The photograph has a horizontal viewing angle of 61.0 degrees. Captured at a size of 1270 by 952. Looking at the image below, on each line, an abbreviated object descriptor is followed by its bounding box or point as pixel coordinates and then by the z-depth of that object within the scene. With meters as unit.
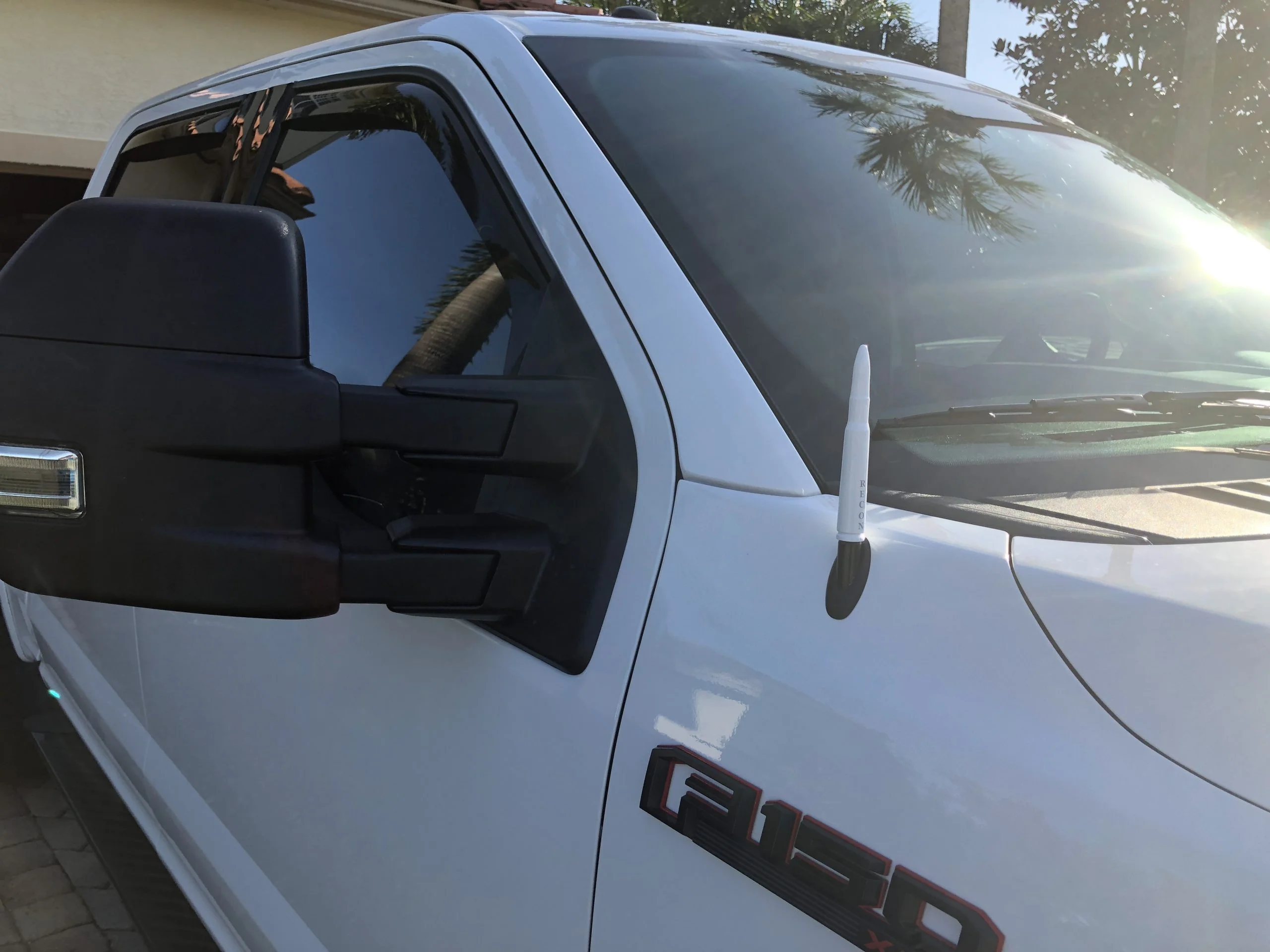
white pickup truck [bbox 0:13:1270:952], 0.84
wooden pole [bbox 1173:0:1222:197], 8.36
